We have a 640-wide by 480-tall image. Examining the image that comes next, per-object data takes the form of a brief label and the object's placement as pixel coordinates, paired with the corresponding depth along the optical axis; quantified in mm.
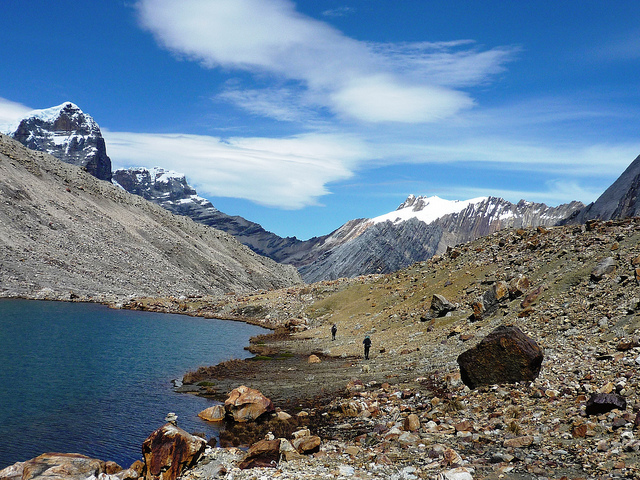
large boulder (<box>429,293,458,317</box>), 44094
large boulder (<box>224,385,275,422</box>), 23703
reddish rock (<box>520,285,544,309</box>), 34700
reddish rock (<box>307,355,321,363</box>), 39250
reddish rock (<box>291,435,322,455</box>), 17016
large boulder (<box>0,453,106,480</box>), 15070
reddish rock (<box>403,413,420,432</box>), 18203
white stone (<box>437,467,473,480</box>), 12459
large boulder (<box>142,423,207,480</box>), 16500
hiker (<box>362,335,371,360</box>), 36156
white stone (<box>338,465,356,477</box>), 14384
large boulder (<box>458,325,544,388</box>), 20219
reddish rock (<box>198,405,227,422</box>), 24578
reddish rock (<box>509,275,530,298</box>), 38219
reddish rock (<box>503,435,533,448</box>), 14781
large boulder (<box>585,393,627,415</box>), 15002
